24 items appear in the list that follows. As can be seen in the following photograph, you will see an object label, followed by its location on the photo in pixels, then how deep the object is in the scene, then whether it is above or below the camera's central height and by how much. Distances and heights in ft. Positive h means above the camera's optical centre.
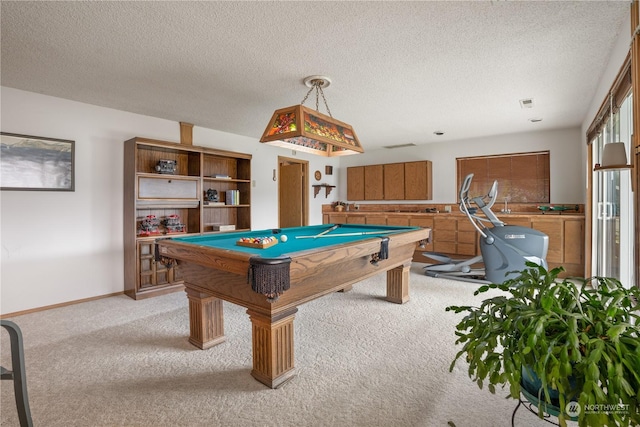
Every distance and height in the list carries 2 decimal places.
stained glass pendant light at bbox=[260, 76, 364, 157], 8.90 +2.50
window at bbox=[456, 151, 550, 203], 17.29 +2.12
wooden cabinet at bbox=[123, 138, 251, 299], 12.41 +0.63
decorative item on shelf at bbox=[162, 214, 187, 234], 13.75 -0.51
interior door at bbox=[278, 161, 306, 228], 21.63 +1.23
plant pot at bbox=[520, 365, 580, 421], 3.27 -2.04
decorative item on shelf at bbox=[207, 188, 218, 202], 15.22 +0.85
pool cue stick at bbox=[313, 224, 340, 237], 10.82 -0.70
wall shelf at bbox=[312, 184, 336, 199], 22.34 +1.73
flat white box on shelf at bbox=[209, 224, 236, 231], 15.50 -0.74
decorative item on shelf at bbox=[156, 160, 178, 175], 13.22 +1.98
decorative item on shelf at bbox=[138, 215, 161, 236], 13.10 -0.56
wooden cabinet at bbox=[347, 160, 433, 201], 20.34 +2.10
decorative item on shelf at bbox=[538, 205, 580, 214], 16.05 +0.14
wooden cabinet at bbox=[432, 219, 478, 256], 17.20 -1.40
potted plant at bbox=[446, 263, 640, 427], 2.68 -1.33
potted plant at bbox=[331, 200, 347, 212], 23.19 +0.52
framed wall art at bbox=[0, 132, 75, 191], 10.15 +1.73
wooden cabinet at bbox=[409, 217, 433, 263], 18.52 -0.77
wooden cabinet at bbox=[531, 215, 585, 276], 14.69 -1.44
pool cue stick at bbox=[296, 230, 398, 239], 9.68 -0.74
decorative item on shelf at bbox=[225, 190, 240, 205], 15.94 +0.78
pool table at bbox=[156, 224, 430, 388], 5.82 -1.45
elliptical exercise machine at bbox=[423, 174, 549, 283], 13.30 -1.55
